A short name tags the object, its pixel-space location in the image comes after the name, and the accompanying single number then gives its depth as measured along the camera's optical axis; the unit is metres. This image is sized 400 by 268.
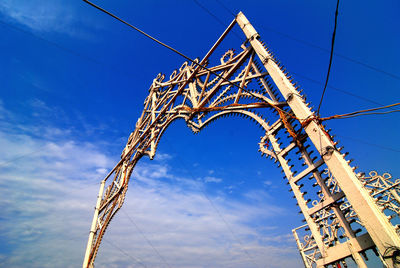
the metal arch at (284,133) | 3.07
